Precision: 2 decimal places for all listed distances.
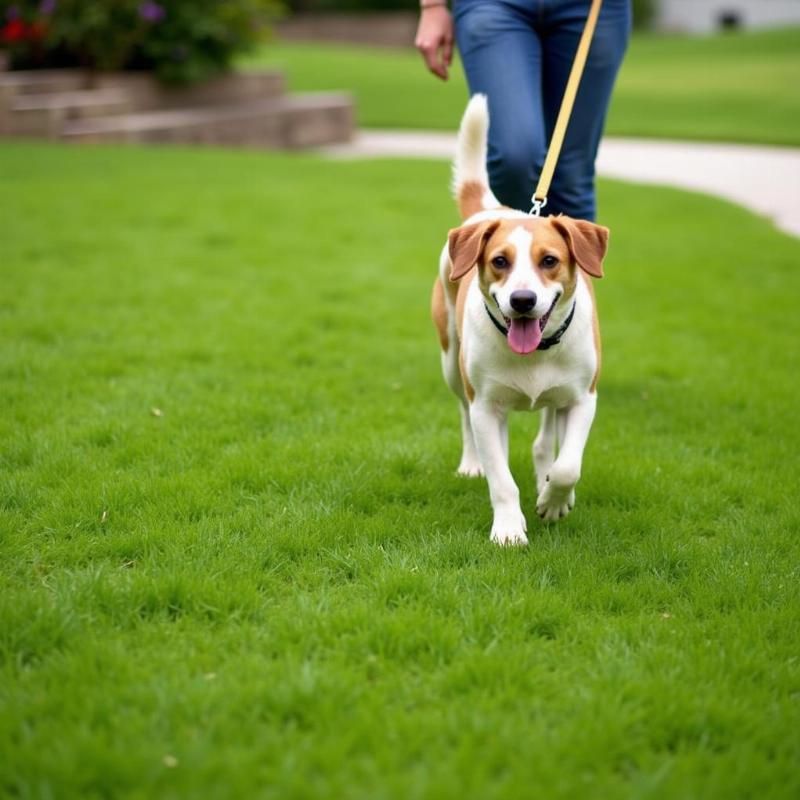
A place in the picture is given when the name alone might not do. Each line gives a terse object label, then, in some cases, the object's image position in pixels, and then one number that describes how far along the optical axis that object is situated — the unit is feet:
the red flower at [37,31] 52.13
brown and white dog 12.04
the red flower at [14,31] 52.09
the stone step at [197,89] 52.75
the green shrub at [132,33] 51.39
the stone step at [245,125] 48.75
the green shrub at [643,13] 139.82
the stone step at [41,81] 48.96
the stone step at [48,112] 47.44
